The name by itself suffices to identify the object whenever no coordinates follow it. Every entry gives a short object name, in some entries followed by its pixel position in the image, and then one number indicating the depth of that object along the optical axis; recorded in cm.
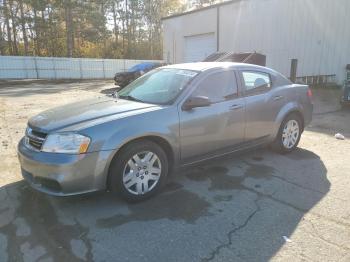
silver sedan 330
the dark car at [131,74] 1606
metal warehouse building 1357
